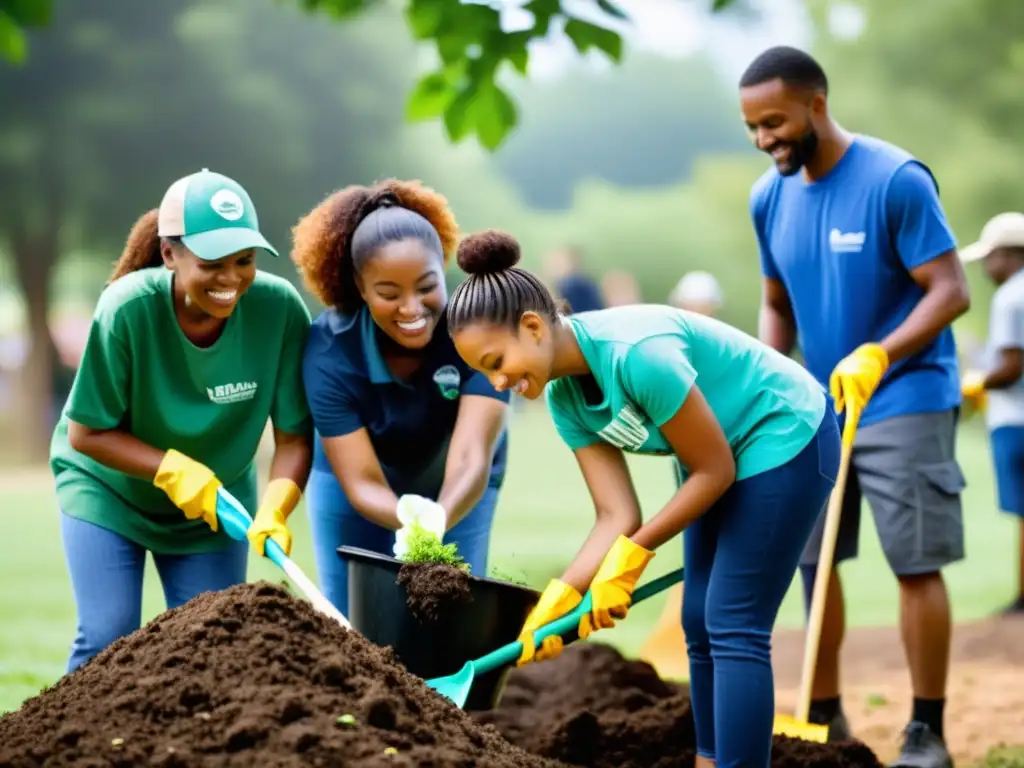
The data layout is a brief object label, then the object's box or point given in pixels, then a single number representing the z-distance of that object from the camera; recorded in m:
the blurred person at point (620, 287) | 25.77
